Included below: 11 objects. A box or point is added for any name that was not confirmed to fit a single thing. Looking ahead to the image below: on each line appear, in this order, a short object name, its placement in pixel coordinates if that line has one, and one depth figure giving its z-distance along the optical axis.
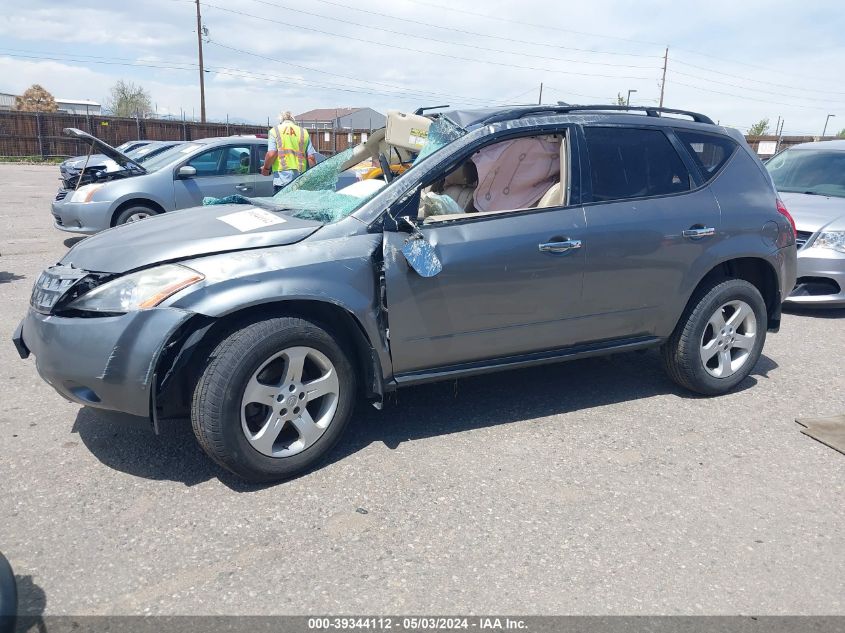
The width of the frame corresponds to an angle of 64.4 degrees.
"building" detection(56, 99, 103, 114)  58.19
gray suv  3.10
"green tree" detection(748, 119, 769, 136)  58.90
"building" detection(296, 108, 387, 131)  79.95
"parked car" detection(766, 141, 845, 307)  6.75
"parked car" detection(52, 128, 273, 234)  8.92
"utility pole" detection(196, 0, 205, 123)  38.18
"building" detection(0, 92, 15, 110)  47.68
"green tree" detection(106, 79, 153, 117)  66.56
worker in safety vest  8.24
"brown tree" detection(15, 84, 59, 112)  49.50
